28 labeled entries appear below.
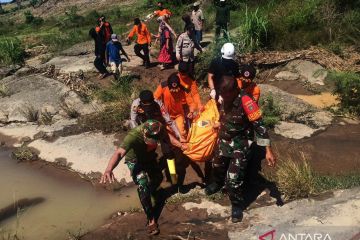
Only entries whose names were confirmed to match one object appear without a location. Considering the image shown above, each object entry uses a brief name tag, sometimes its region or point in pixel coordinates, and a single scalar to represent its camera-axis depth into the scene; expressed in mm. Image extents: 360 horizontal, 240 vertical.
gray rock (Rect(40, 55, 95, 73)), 11424
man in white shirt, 11609
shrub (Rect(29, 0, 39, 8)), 52075
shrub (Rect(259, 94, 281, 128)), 6887
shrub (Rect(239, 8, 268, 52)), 10344
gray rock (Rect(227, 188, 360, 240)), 4254
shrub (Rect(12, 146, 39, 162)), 7121
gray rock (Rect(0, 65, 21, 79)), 11980
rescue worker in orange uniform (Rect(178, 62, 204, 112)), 5977
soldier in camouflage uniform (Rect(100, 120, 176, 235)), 4449
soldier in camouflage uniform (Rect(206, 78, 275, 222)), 4434
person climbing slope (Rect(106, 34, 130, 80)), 9770
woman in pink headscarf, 10492
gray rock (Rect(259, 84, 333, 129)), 7016
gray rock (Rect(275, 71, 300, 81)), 9172
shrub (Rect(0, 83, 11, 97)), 10180
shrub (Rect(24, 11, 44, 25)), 31097
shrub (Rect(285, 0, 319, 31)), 10883
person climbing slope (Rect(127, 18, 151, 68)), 10562
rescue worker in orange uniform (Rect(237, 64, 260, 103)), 5336
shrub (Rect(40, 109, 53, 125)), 8383
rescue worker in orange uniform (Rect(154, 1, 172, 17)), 11633
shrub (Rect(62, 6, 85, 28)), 24875
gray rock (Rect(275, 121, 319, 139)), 6617
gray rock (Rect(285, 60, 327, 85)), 8984
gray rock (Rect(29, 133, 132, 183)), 6508
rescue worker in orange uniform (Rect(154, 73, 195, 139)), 5953
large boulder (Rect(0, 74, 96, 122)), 8969
